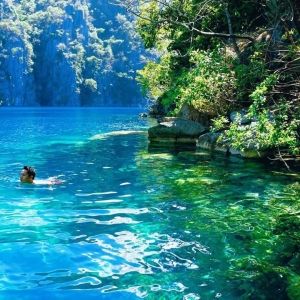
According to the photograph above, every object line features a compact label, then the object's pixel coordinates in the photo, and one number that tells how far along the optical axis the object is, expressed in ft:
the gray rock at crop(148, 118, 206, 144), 75.36
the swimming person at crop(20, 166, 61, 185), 37.42
